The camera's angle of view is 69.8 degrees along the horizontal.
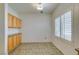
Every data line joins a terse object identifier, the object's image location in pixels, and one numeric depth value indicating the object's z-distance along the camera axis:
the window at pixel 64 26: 1.17
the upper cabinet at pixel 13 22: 1.37
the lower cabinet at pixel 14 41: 1.36
